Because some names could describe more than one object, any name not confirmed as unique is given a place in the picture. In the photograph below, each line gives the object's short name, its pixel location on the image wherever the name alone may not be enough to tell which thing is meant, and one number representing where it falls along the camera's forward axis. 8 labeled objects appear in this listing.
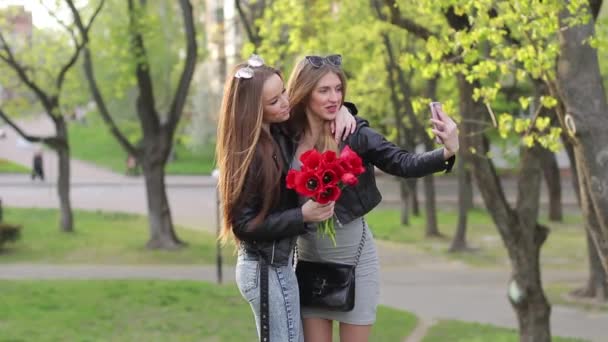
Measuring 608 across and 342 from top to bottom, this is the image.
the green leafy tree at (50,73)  21.97
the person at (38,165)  40.94
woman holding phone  3.40
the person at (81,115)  49.38
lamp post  16.35
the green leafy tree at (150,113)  19.84
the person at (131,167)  45.00
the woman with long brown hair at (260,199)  3.23
